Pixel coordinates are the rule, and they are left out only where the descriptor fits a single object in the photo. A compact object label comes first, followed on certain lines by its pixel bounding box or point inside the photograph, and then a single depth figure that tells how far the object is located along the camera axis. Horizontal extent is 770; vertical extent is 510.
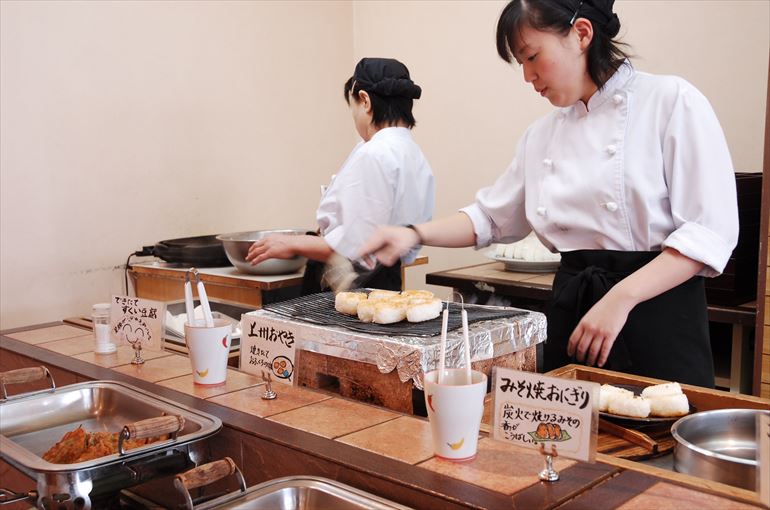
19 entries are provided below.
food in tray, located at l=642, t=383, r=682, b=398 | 1.39
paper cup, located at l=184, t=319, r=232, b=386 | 1.62
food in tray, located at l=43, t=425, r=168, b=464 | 1.35
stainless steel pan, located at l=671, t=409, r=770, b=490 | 1.23
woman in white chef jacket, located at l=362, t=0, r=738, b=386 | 1.71
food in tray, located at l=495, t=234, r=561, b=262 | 3.63
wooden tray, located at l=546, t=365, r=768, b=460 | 1.27
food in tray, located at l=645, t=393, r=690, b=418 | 1.36
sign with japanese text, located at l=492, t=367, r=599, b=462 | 1.07
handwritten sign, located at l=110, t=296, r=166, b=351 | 1.84
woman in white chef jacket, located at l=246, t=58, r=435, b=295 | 2.86
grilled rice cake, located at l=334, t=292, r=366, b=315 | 1.74
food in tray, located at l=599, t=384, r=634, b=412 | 1.38
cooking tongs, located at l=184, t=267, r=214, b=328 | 1.62
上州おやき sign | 1.56
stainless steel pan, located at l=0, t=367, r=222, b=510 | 1.19
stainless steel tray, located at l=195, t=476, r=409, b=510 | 1.07
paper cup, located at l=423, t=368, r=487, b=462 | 1.13
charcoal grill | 1.57
